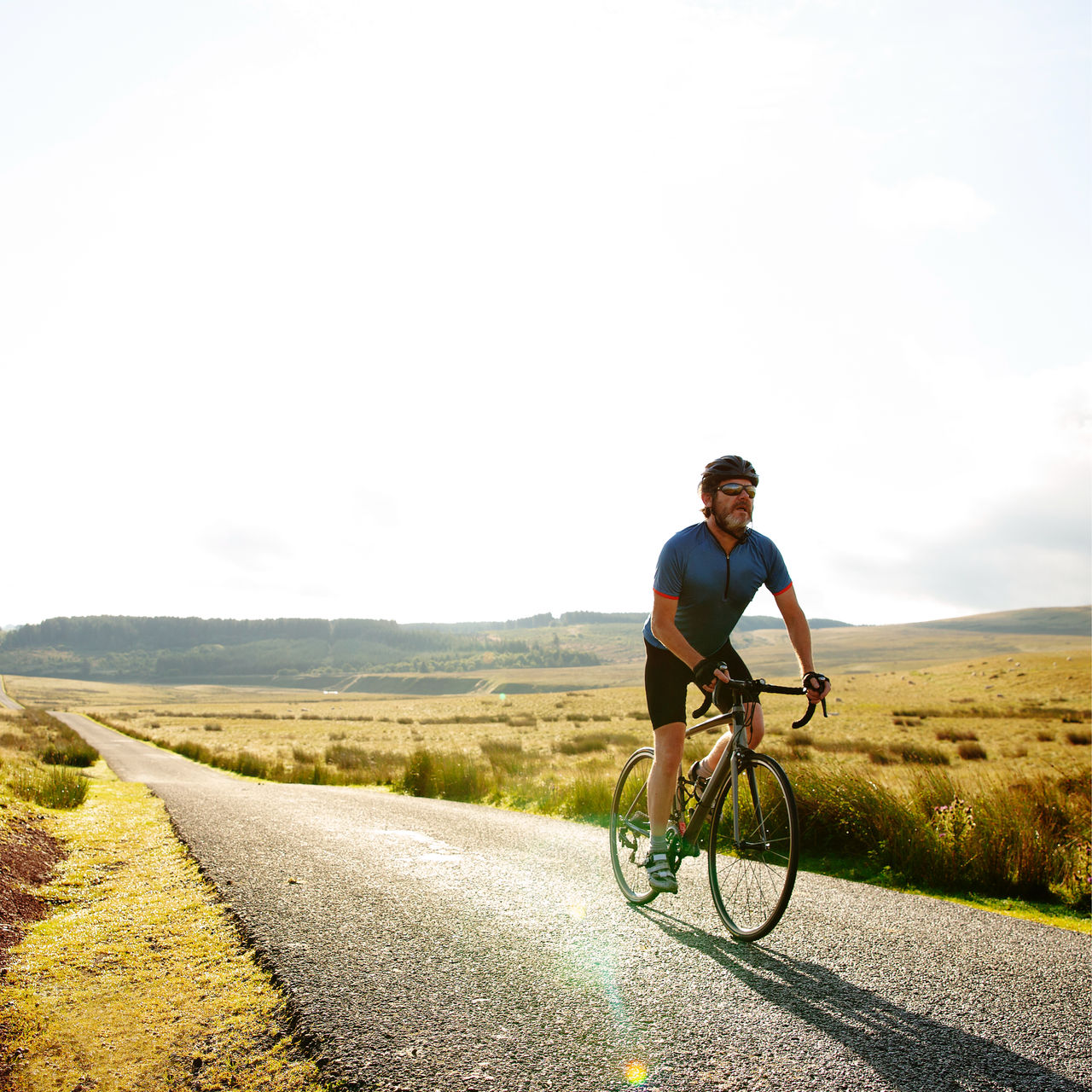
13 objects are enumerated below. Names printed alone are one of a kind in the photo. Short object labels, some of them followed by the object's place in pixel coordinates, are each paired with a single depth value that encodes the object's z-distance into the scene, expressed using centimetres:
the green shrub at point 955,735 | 3141
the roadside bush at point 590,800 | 922
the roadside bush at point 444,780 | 1219
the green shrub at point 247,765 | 2044
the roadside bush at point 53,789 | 800
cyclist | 425
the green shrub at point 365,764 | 1666
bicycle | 386
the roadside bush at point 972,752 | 2473
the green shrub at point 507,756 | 1614
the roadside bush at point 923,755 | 2217
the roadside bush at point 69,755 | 1970
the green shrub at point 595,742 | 2872
